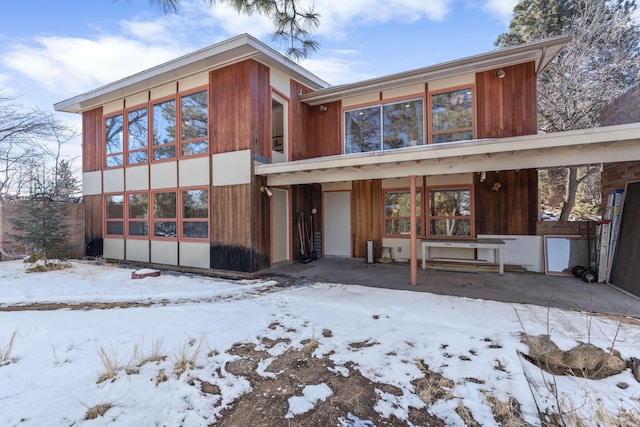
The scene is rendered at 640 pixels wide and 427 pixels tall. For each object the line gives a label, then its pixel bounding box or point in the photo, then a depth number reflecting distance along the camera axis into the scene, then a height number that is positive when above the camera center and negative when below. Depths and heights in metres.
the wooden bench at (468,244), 6.40 -0.72
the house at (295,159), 6.68 +1.28
